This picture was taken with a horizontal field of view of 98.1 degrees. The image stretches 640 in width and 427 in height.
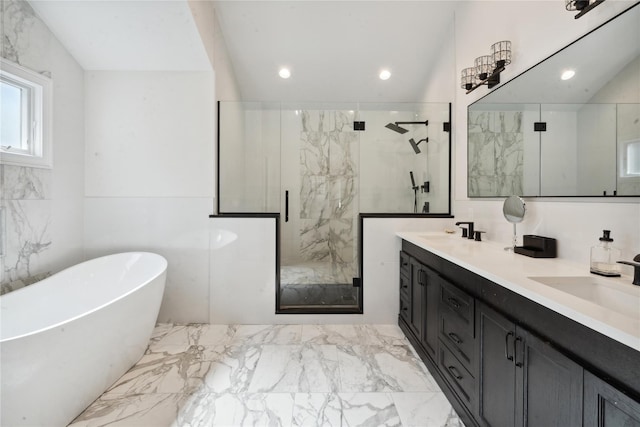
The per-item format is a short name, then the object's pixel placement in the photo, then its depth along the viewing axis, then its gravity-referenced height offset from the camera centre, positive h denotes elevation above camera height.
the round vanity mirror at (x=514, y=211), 1.67 +0.01
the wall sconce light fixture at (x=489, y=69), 1.86 +1.05
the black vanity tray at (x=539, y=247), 1.51 -0.19
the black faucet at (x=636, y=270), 1.01 -0.21
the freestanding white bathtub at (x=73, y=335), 1.21 -0.70
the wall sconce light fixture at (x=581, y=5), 1.19 +0.94
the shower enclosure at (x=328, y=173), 2.86 +0.41
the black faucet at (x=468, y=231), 2.24 -0.16
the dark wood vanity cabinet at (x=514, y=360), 0.73 -0.52
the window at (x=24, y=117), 2.00 +0.72
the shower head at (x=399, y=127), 2.93 +0.91
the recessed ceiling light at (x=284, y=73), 3.16 +1.58
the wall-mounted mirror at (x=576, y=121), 1.12 +0.47
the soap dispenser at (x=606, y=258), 1.17 -0.19
